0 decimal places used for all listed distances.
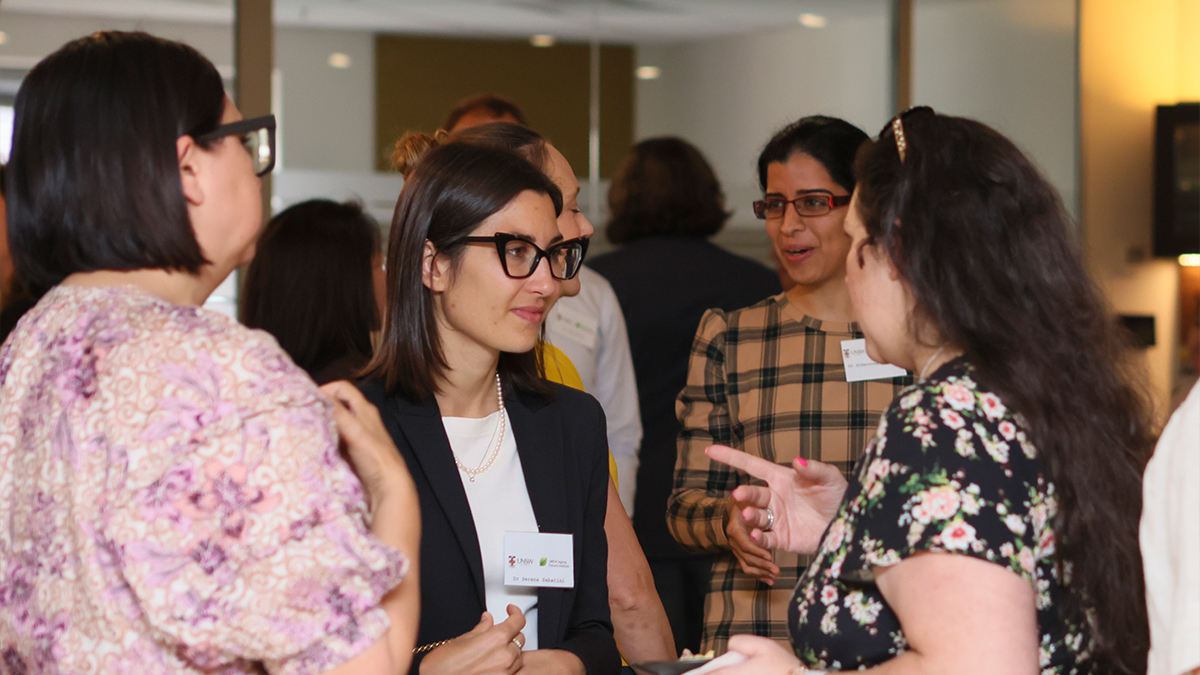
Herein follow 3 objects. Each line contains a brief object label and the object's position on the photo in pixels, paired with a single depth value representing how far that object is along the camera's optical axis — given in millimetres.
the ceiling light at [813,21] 5762
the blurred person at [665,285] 3420
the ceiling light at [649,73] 5562
